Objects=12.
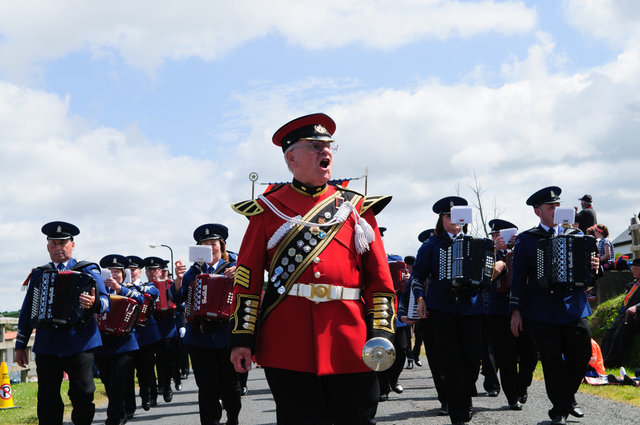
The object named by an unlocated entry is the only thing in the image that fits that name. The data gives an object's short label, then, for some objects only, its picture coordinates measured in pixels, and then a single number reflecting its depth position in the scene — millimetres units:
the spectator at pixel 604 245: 14420
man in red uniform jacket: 4688
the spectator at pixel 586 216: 17422
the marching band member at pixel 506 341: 10391
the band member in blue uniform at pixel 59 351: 8500
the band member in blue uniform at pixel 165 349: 14688
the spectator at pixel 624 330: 14430
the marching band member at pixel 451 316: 8797
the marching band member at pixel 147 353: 13156
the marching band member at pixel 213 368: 9039
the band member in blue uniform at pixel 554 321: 8625
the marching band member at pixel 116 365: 10633
